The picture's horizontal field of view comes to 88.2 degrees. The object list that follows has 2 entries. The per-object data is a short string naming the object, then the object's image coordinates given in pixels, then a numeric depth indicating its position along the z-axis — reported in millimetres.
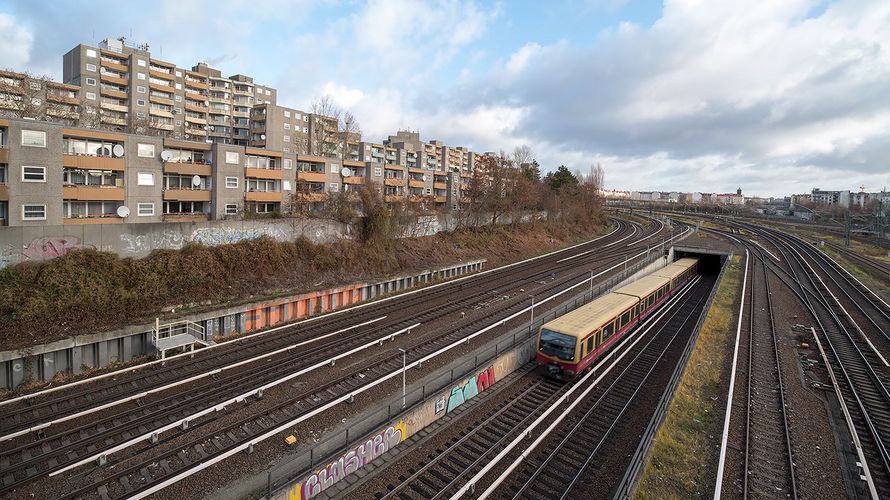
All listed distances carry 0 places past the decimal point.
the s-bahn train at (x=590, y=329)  19281
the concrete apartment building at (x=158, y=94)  55750
